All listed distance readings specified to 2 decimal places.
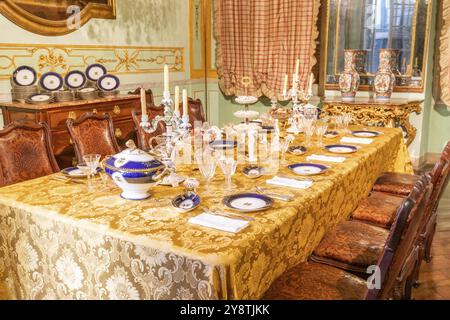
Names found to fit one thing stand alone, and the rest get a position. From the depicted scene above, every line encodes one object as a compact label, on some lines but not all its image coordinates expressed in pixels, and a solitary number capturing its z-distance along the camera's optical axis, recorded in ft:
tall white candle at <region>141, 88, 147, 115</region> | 5.69
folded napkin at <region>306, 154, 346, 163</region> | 7.31
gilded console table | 13.17
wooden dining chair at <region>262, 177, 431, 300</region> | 3.90
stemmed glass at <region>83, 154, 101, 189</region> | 5.88
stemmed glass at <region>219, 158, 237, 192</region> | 5.58
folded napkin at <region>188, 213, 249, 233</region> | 4.44
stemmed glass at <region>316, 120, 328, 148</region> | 8.42
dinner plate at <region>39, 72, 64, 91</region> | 11.67
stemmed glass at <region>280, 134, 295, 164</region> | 7.47
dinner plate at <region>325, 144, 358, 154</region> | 7.90
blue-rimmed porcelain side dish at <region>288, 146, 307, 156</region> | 7.71
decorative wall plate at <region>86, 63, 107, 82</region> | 12.92
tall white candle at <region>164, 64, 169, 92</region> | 5.76
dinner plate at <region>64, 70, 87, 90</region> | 12.27
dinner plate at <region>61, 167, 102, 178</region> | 6.17
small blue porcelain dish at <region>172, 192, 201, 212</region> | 4.98
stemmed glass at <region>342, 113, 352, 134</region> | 10.16
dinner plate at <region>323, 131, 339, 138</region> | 9.35
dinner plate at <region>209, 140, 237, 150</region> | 7.91
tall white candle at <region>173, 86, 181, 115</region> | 5.86
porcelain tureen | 5.09
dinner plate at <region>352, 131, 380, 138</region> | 9.46
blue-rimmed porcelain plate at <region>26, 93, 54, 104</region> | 10.91
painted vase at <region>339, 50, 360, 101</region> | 14.08
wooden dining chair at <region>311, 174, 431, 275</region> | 5.69
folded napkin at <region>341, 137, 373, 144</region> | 8.81
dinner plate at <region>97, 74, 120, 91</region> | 13.08
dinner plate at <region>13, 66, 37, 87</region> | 11.09
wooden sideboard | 10.59
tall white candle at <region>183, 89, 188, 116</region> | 6.03
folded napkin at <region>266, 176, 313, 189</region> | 5.86
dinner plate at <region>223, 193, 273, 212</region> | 4.95
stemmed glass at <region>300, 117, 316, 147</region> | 8.68
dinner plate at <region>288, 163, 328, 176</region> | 6.44
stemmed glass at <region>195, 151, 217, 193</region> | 5.52
